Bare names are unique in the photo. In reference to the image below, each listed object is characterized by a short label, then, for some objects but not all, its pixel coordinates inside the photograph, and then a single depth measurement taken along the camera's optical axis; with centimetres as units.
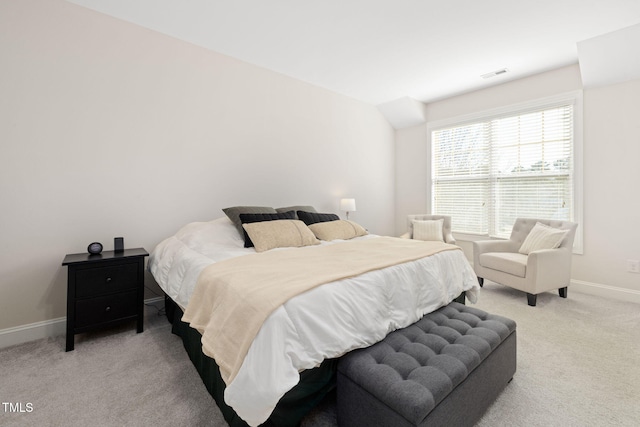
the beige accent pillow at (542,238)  324
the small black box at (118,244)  258
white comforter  114
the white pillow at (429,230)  427
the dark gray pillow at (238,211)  290
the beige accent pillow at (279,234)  256
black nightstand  220
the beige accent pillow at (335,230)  309
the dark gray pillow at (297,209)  346
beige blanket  127
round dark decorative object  244
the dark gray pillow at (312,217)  332
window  370
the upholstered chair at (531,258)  303
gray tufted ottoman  115
